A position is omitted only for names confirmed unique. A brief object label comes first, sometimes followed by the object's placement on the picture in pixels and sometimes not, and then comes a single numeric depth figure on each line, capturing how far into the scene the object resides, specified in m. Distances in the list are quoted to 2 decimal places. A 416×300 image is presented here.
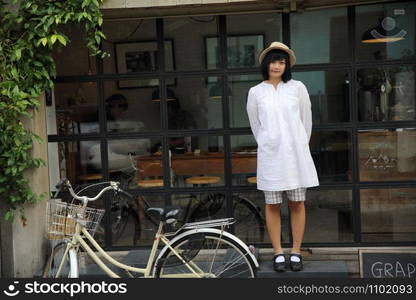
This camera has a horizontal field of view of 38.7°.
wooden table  6.32
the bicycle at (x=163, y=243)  4.83
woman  5.28
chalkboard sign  5.33
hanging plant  5.43
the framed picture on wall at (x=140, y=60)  6.29
